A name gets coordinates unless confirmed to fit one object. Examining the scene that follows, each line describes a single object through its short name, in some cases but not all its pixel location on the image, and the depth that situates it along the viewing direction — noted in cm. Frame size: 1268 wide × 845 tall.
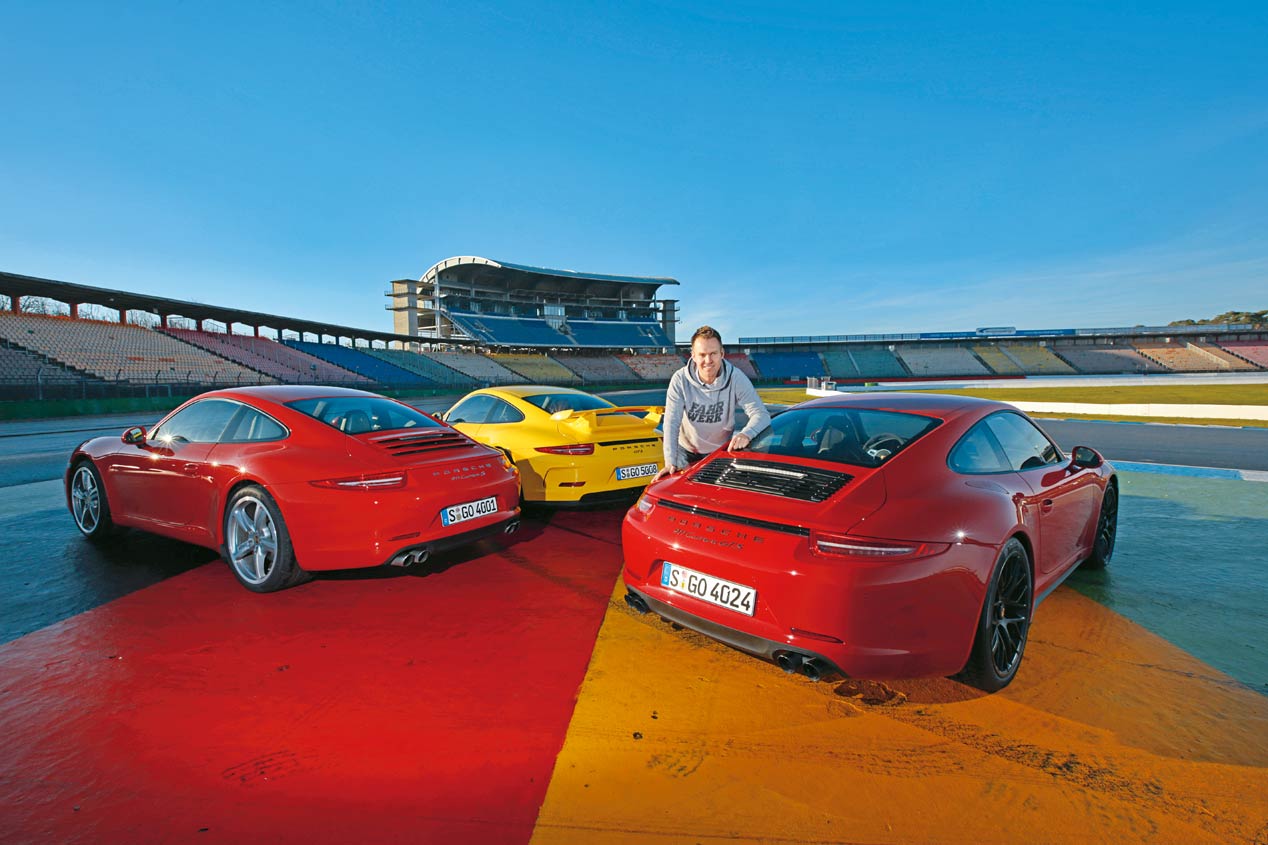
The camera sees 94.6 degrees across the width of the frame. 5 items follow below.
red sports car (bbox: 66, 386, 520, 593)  351
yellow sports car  531
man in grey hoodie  399
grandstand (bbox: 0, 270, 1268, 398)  2509
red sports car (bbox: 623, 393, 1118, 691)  221
